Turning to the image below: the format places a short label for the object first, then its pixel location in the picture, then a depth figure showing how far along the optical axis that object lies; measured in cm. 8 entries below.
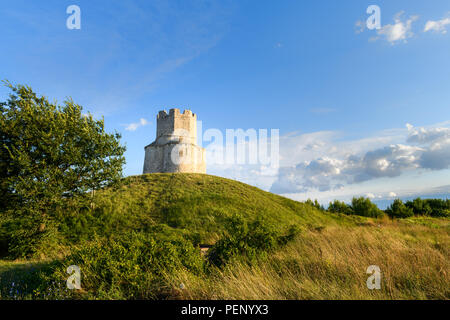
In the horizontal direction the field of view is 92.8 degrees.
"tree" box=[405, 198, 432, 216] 3464
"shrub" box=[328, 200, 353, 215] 3384
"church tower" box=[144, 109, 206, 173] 4416
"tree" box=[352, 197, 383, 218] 3294
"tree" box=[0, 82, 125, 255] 1363
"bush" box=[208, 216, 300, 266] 774
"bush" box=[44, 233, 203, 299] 564
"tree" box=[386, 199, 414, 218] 3344
